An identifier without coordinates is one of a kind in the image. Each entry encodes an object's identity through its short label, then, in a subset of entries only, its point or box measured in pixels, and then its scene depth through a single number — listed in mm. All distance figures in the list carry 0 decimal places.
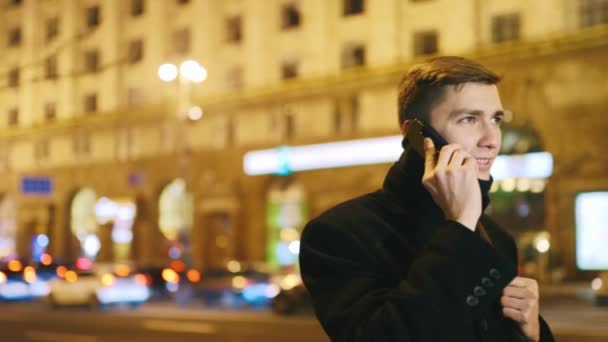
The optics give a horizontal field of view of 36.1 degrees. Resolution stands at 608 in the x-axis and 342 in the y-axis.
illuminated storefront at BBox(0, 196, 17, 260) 53541
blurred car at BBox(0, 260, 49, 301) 32719
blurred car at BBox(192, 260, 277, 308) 28250
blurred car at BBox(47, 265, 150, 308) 28406
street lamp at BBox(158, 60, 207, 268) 32156
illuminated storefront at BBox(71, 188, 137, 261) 46844
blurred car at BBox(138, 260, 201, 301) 32644
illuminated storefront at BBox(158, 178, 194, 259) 44062
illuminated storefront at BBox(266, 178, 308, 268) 39031
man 2035
